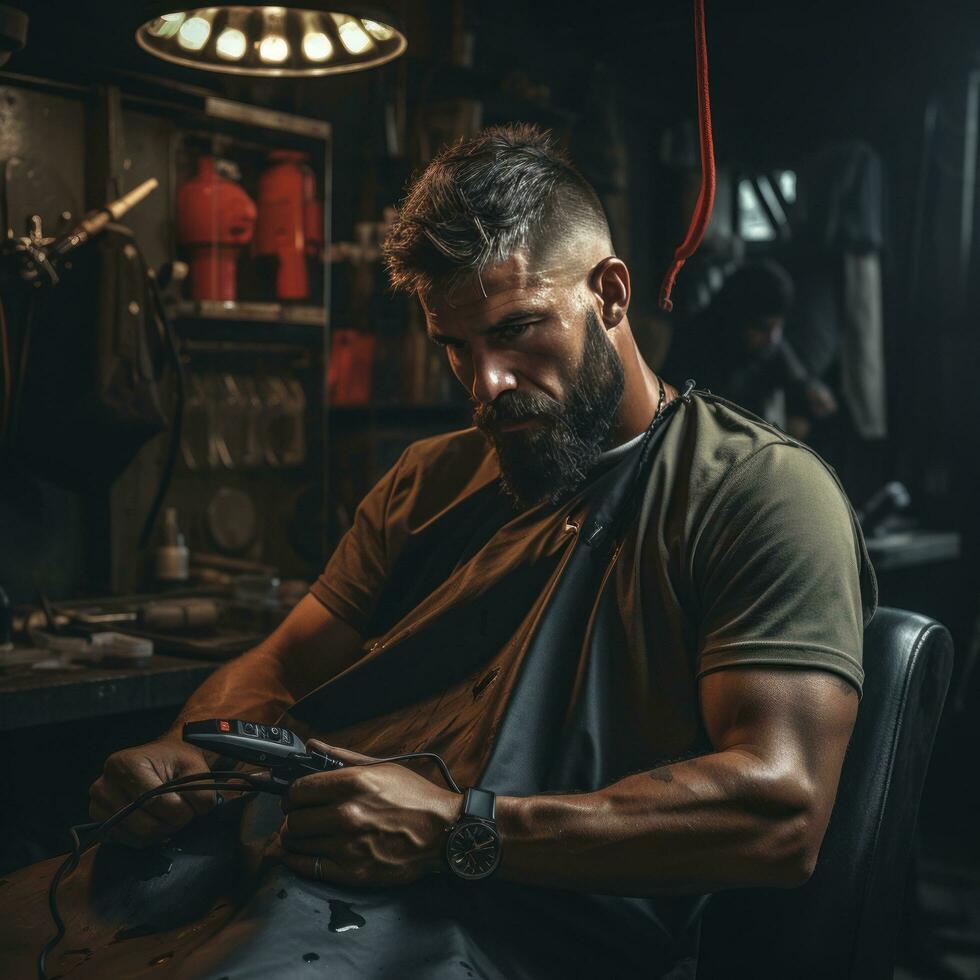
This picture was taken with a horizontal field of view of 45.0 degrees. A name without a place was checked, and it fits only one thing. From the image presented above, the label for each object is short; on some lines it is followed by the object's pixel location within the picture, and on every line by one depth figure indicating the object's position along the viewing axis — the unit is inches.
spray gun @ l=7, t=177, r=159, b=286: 107.5
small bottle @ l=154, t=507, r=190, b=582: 123.7
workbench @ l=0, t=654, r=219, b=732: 80.3
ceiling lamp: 82.7
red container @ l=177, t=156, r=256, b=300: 125.6
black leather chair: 52.6
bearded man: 49.4
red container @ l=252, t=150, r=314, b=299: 133.6
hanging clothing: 218.5
